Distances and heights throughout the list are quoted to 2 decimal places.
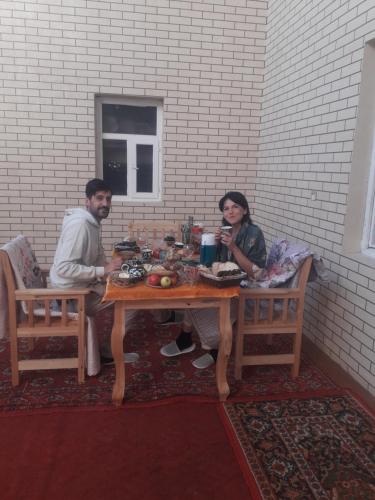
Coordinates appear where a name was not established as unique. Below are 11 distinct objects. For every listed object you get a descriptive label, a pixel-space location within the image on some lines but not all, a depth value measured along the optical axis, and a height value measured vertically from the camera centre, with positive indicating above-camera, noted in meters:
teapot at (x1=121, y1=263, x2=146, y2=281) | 2.43 -0.64
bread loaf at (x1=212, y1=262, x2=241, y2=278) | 2.44 -0.60
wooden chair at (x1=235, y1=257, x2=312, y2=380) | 2.80 -1.08
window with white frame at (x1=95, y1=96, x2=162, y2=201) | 4.49 +0.29
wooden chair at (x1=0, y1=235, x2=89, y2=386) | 2.64 -1.03
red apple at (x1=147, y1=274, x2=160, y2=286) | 2.37 -0.65
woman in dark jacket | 2.95 -0.61
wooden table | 2.32 -0.82
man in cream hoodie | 2.72 -0.61
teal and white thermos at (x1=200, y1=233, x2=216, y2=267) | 2.82 -0.55
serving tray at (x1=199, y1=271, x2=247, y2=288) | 2.42 -0.66
